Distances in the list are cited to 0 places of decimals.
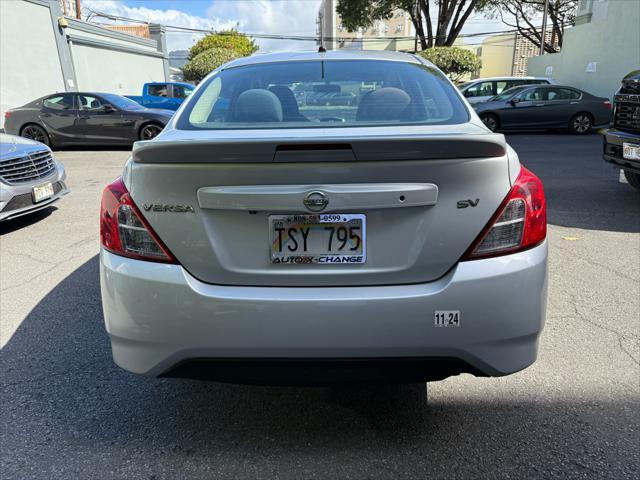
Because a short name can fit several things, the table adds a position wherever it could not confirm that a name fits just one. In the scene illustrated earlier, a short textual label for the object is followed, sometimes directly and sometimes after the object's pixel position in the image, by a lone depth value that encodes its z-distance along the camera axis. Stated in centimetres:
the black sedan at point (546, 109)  1477
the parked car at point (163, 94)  1831
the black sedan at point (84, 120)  1207
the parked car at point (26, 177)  534
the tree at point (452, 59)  2392
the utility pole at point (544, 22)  2731
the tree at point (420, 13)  2538
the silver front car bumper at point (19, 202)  532
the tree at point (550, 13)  3331
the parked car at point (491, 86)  1661
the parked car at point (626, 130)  580
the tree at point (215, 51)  3472
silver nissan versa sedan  187
